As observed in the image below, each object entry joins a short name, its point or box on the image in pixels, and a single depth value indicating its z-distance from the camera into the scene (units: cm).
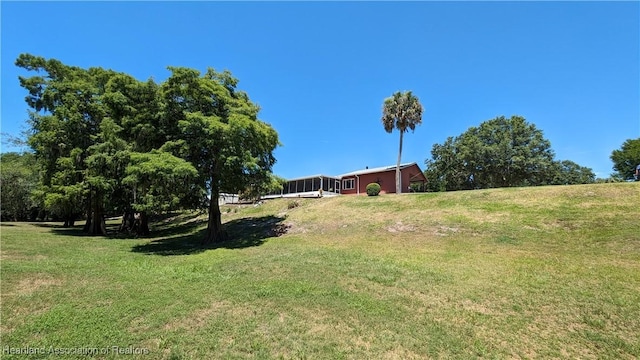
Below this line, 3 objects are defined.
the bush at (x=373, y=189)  2708
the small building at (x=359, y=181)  3575
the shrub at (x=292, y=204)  2425
